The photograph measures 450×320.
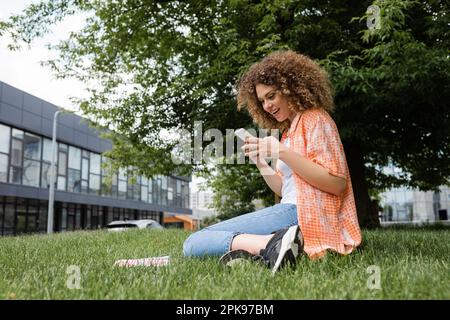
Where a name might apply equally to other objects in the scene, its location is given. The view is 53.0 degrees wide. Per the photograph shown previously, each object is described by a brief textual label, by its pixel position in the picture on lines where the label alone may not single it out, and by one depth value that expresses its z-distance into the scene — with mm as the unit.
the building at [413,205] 50812
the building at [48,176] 22469
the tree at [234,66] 8171
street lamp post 19219
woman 3043
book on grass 3201
